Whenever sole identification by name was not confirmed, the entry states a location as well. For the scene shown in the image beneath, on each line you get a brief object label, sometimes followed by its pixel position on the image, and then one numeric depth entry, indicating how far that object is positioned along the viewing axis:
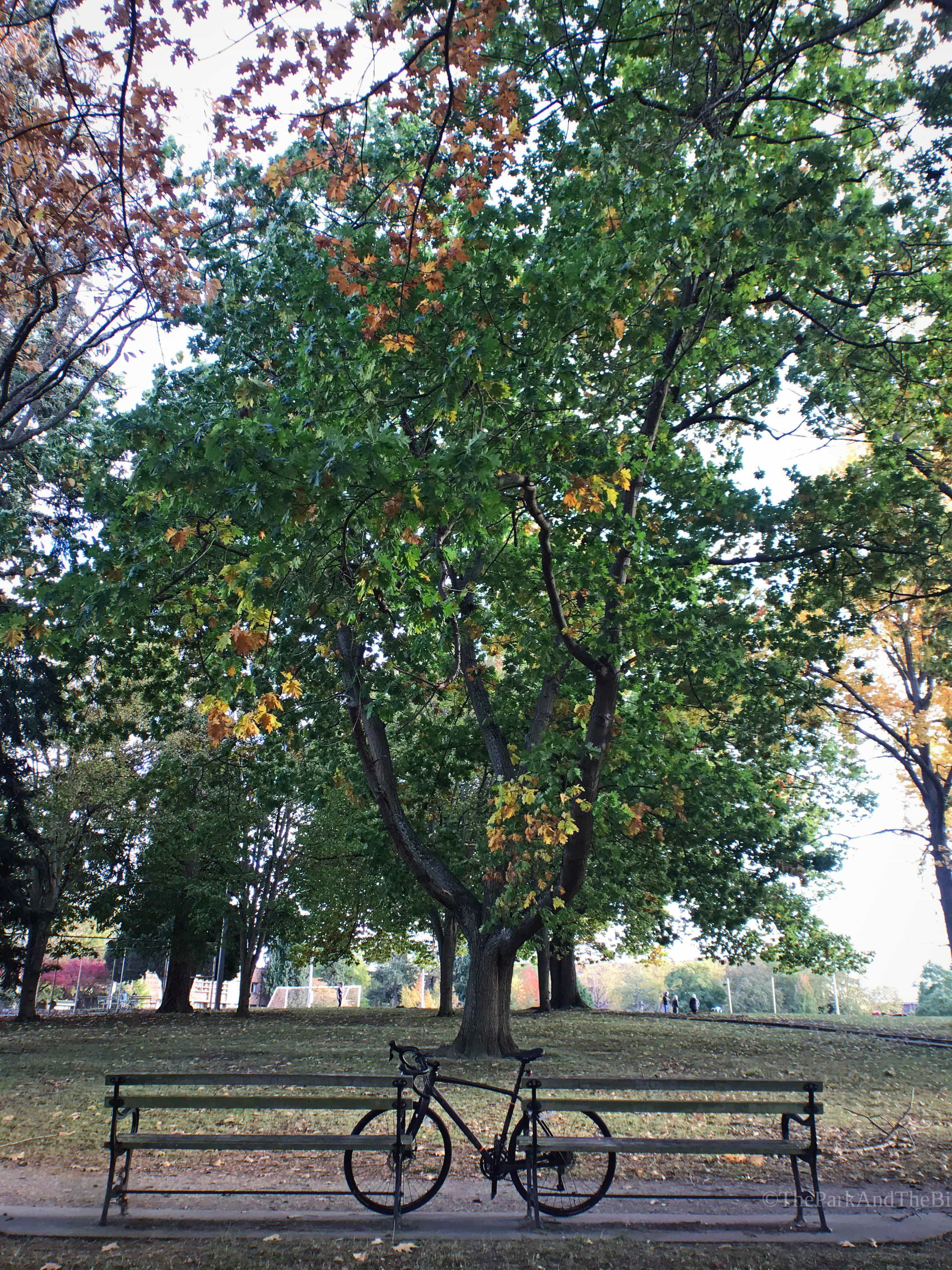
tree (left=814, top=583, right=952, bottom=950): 22.42
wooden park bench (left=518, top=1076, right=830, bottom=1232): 5.16
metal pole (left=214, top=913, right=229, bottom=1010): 28.48
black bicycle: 5.35
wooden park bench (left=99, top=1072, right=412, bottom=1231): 5.05
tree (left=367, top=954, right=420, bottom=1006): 82.44
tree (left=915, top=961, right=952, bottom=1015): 50.16
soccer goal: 42.12
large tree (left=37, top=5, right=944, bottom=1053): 6.08
